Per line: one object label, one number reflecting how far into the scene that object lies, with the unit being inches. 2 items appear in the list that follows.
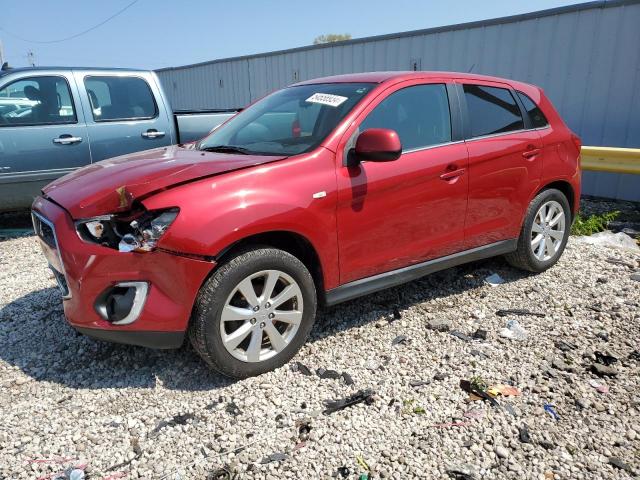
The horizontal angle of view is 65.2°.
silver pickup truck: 220.5
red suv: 104.2
